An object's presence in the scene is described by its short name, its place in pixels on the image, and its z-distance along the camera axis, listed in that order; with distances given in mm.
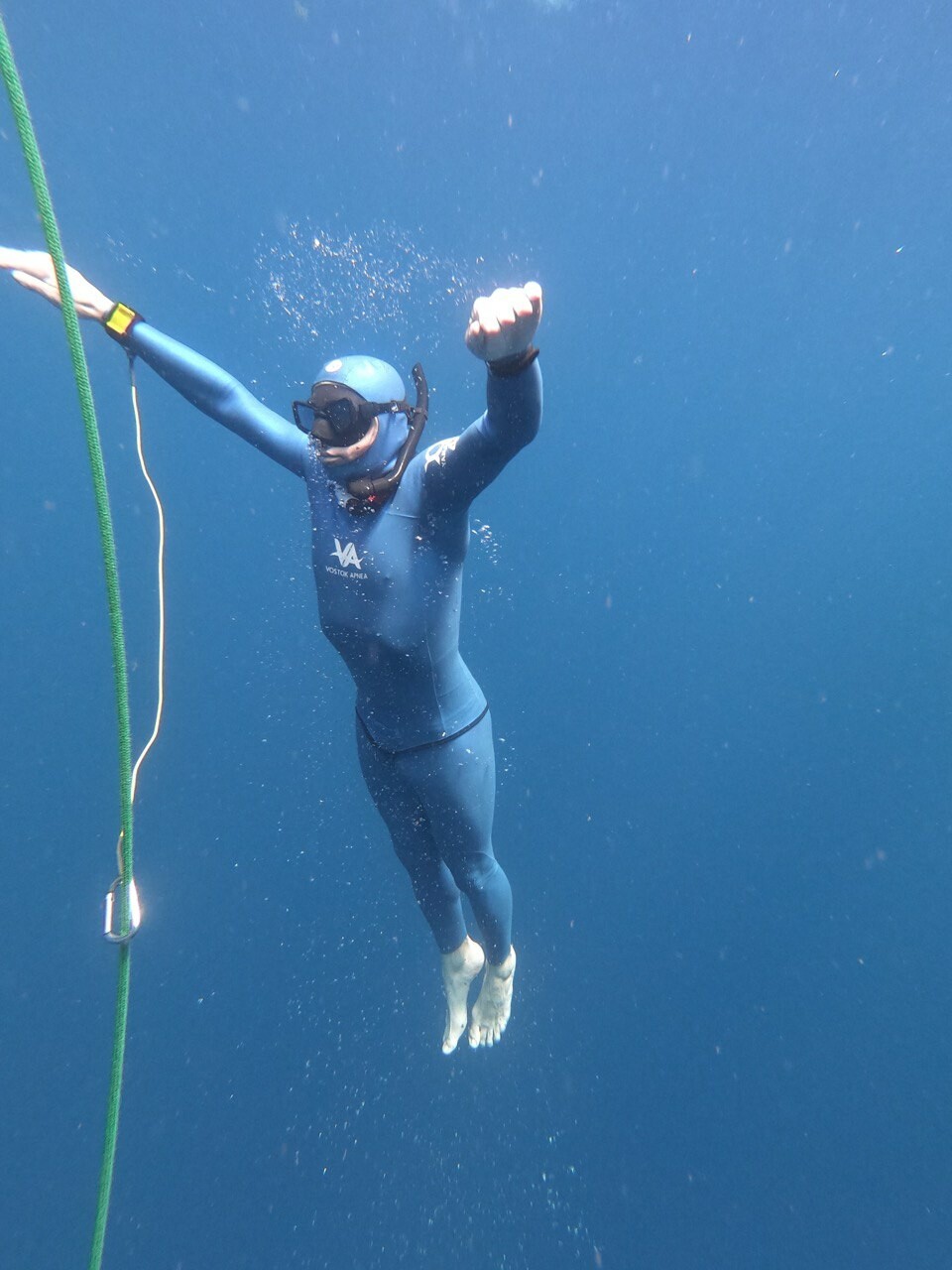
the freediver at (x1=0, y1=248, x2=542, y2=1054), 1860
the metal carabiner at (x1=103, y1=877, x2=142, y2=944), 1521
